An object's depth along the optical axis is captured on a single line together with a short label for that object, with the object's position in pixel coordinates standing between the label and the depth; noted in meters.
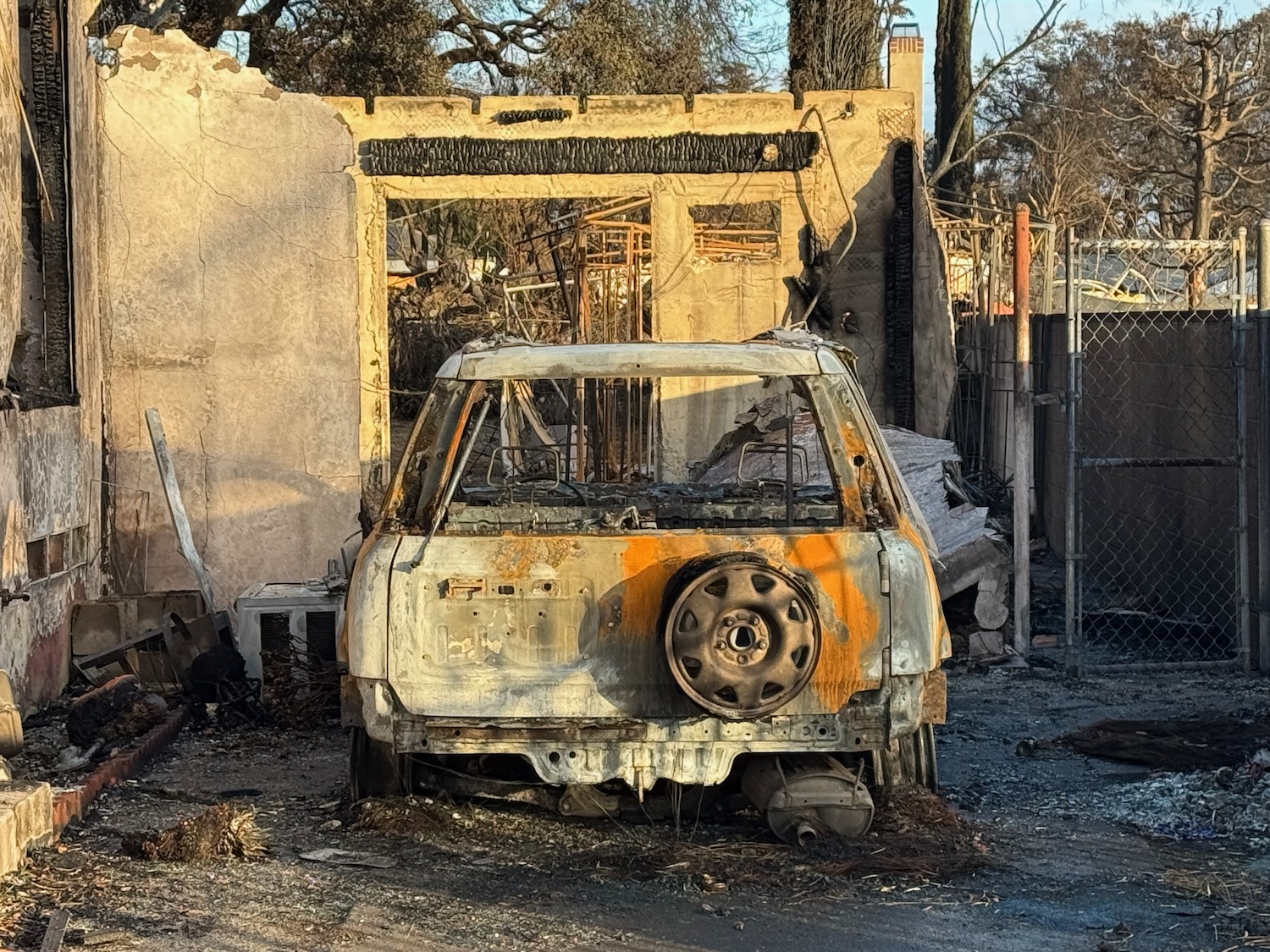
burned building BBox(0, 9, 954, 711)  10.96
